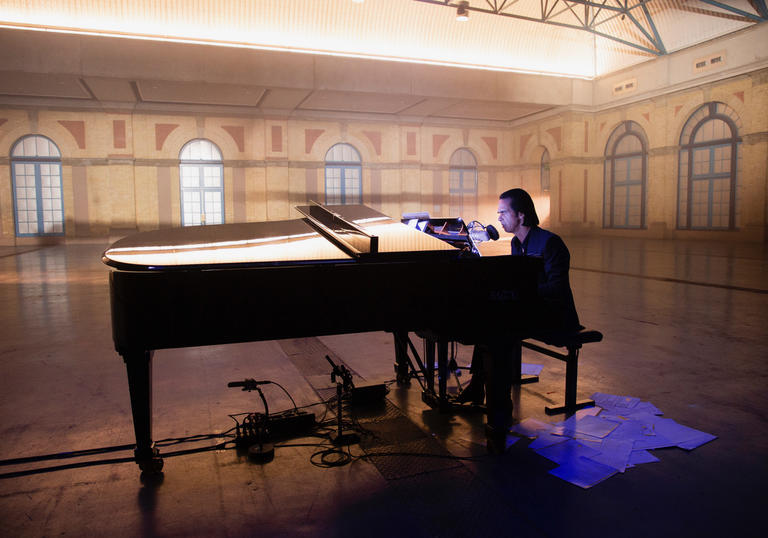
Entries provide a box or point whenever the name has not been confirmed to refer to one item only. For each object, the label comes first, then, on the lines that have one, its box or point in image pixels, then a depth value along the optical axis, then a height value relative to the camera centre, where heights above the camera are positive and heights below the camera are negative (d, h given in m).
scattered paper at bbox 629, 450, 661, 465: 2.38 -1.05
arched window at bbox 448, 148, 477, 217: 20.08 +1.44
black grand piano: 2.04 -0.28
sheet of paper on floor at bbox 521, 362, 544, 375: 3.66 -1.02
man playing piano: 2.45 -0.45
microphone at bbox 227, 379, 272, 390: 2.65 -0.79
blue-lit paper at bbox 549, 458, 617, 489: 2.21 -1.06
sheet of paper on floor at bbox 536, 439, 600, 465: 2.42 -1.06
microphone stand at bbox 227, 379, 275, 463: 2.46 -1.03
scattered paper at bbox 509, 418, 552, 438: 2.70 -1.05
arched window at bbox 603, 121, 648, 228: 16.50 +1.39
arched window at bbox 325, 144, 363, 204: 18.38 +1.61
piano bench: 2.90 -0.74
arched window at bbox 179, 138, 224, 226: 17.02 +1.29
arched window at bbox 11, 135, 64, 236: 15.84 +1.09
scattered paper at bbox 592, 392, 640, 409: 3.03 -1.03
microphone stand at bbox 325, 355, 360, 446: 2.61 -1.05
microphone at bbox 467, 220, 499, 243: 2.83 -0.06
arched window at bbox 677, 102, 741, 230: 13.98 +1.38
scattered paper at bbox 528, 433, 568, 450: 2.55 -1.05
